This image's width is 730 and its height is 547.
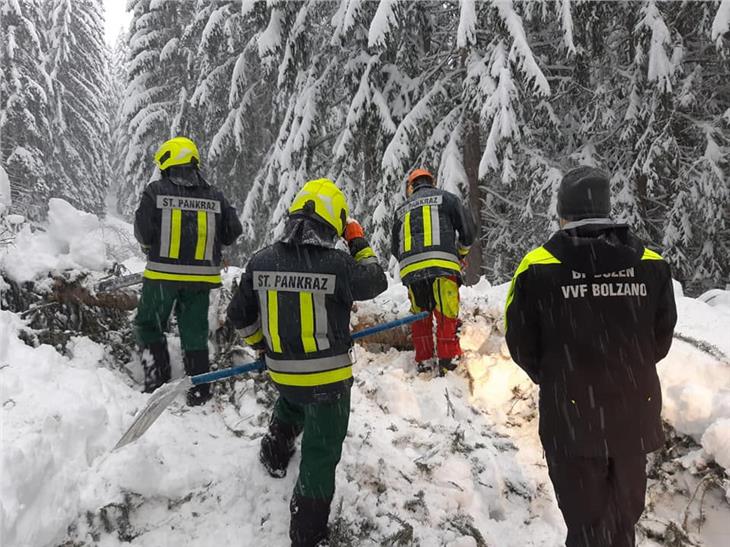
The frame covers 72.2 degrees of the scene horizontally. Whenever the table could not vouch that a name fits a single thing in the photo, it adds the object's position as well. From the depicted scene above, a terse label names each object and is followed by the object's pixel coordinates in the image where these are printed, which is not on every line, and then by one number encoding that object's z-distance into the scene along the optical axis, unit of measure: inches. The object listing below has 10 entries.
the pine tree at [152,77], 607.2
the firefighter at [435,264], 184.1
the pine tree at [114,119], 839.1
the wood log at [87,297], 184.5
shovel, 128.2
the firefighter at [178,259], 160.6
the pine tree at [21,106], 641.0
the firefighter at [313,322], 115.5
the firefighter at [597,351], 92.1
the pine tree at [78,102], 800.9
